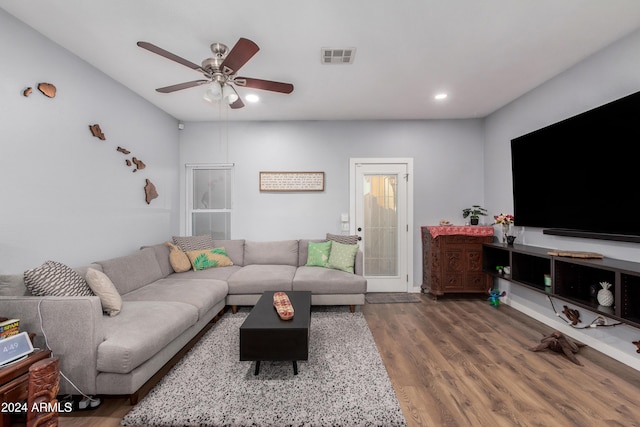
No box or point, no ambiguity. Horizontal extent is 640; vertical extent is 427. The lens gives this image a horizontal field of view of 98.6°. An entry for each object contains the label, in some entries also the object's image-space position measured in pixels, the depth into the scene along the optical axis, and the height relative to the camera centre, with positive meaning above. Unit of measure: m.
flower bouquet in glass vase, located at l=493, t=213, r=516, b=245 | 3.38 -0.11
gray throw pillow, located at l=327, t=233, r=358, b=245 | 3.94 -0.33
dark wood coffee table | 1.94 -0.89
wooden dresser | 3.80 -0.62
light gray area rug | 1.64 -1.20
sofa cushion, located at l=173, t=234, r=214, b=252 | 3.81 -0.36
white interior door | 4.30 -0.06
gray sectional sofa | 1.68 -0.75
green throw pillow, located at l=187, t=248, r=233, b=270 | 3.65 -0.57
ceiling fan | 1.87 +1.10
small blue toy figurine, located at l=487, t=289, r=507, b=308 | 3.62 -1.07
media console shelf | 1.98 -0.56
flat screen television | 2.14 +0.39
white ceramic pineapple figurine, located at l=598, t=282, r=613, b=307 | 2.18 -0.63
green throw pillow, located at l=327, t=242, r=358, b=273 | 3.67 -0.56
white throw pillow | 2.08 -0.58
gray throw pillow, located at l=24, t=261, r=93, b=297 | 1.84 -0.45
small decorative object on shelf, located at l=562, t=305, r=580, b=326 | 2.65 -0.96
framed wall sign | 4.34 +0.56
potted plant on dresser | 4.05 +0.05
